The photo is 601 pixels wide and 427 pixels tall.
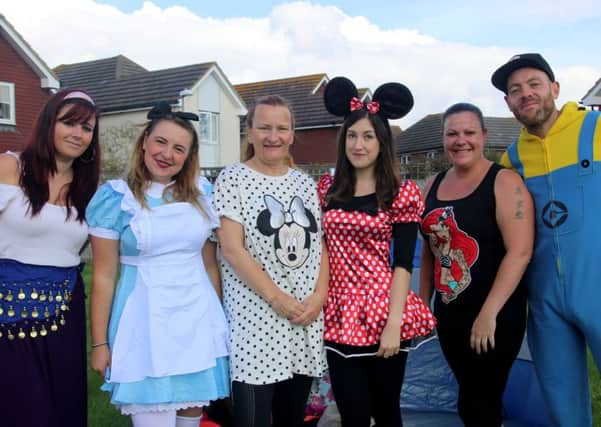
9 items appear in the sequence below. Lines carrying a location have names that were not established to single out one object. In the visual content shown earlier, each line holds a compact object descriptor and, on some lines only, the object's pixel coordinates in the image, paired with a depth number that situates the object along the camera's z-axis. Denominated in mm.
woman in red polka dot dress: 2621
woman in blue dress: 2395
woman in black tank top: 2783
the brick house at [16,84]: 14609
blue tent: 3949
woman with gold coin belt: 2389
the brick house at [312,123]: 23016
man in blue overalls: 2717
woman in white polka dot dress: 2564
